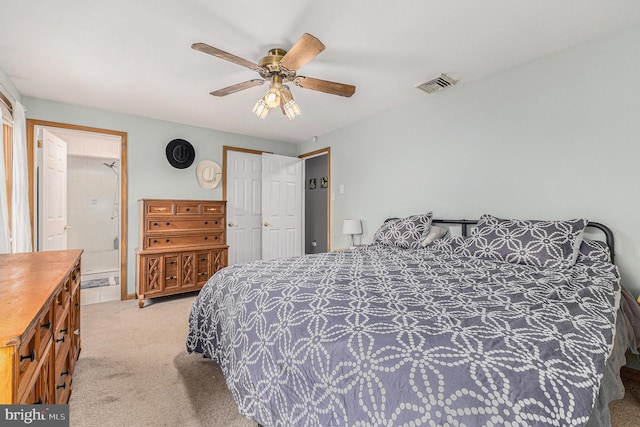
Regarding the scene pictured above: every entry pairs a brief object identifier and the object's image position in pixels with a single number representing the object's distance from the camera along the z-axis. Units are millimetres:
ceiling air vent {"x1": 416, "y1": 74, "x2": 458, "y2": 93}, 2702
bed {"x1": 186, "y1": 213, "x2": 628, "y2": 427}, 767
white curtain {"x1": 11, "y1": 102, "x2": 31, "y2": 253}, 2541
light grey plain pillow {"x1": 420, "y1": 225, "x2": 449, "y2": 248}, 2775
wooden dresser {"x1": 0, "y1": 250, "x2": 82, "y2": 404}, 717
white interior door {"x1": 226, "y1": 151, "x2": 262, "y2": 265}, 4574
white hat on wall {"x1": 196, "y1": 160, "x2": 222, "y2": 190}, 4281
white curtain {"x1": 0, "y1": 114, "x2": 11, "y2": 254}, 2053
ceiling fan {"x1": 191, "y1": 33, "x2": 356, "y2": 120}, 1804
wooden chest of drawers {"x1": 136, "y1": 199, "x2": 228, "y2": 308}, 3451
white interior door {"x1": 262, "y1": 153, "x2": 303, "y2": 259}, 4789
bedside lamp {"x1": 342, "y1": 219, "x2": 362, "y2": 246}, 3816
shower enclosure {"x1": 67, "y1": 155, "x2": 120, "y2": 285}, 5340
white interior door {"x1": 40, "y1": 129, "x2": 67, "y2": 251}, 3256
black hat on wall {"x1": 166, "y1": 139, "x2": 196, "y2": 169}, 4016
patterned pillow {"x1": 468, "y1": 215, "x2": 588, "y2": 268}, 1905
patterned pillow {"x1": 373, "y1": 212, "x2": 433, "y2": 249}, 2818
